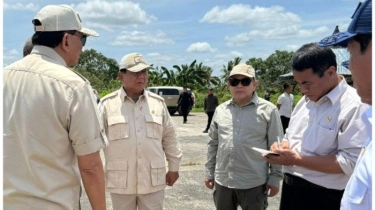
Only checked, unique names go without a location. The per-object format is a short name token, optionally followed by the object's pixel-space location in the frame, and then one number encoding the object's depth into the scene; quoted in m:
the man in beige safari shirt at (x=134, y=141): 3.36
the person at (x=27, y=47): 3.43
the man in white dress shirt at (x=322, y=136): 2.40
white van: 22.91
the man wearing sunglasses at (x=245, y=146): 3.40
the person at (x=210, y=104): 14.52
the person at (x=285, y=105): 10.50
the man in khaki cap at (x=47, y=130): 1.93
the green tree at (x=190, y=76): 40.44
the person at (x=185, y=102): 17.61
